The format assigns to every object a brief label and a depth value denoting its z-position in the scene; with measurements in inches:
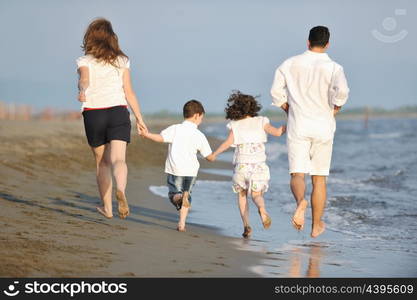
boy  621.9
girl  632.7
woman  590.8
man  554.8
